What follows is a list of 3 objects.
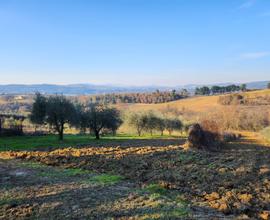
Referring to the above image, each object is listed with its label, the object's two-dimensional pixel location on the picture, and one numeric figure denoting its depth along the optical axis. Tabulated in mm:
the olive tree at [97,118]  31784
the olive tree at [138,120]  41186
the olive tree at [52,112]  29037
